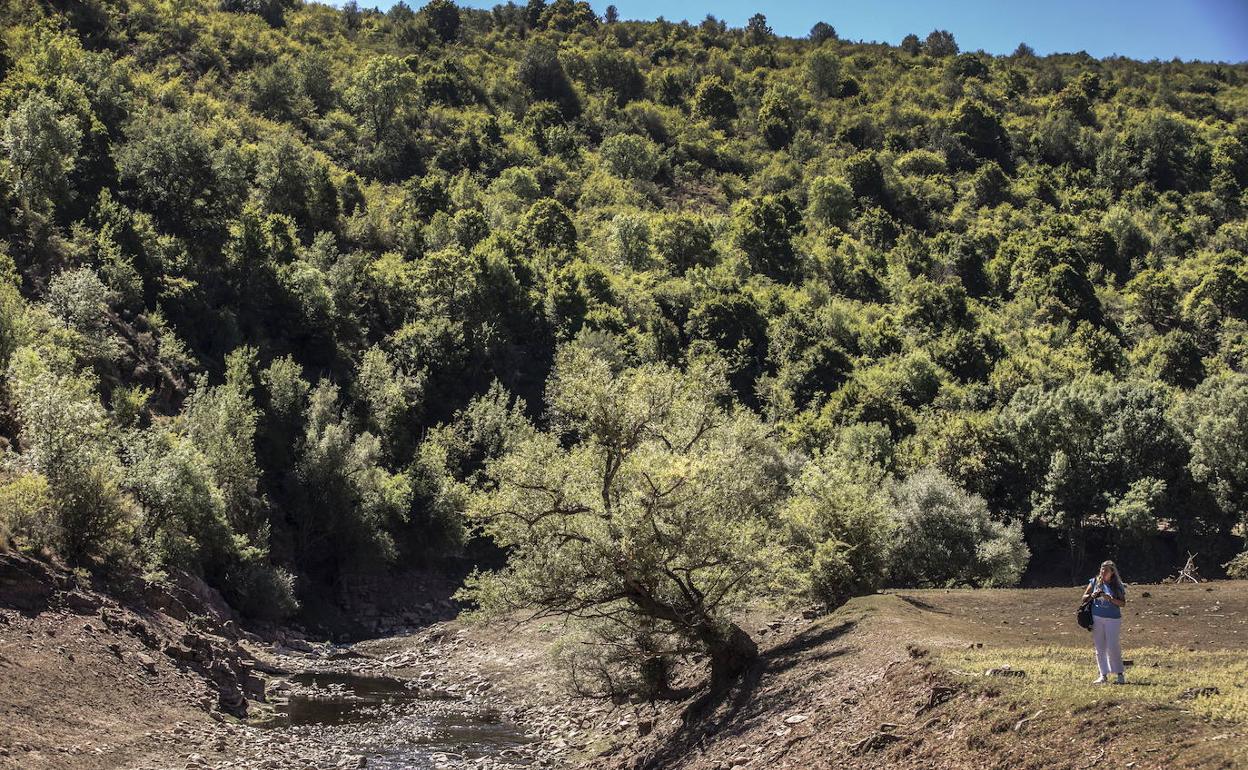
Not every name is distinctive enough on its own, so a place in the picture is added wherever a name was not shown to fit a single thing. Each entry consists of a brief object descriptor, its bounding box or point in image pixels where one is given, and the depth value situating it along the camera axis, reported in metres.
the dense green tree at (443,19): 153.88
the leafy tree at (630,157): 124.38
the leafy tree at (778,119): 144.00
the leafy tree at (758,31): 182.75
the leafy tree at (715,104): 149.38
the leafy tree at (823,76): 159.50
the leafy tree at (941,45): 178.62
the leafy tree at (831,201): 119.19
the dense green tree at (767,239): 105.81
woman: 14.65
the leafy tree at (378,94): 111.00
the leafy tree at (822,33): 188.38
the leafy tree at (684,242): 102.75
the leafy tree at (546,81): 142.00
